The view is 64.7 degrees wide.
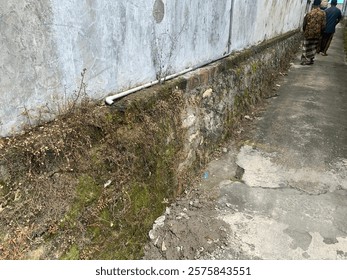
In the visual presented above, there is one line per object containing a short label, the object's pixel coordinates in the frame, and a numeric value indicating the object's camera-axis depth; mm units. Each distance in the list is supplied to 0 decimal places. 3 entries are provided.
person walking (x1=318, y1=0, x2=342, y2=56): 9098
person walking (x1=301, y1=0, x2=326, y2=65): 7676
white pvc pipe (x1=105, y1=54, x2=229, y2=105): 2080
